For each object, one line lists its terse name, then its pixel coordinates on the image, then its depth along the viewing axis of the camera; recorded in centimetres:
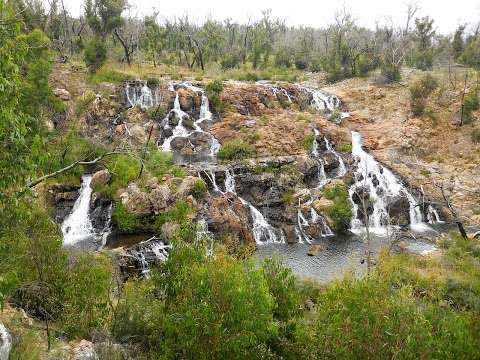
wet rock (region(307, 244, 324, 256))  2661
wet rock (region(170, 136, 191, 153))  3791
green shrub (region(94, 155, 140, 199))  2834
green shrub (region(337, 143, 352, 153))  3806
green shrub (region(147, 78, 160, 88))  4375
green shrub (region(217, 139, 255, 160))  3531
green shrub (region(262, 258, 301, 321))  1343
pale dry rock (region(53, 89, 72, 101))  3850
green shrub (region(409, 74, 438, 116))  4278
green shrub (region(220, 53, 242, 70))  5988
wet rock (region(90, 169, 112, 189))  2885
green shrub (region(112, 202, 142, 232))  2673
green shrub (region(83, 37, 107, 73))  4331
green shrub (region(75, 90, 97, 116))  3875
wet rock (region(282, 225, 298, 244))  2869
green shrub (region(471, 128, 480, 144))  3875
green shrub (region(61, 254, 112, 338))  1180
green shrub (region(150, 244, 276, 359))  1065
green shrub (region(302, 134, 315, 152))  3794
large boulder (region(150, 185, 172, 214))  2725
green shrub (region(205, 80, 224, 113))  4284
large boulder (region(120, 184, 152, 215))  2708
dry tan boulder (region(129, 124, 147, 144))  3775
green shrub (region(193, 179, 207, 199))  2853
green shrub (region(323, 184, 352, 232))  3016
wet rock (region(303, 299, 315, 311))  1765
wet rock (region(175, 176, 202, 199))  2802
